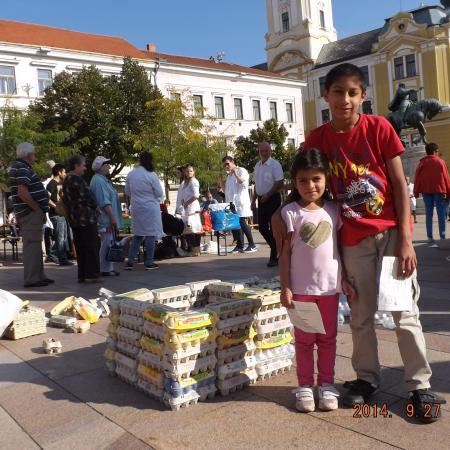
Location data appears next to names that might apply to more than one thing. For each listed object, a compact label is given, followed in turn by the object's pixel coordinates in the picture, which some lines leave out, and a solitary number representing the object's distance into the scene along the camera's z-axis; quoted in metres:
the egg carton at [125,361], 3.55
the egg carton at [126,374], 3.56
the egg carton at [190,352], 3.14
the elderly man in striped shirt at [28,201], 7.65
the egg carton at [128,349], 3.58
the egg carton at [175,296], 4.04
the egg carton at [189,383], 3.14
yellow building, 52.62
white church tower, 61.59
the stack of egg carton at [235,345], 3.36
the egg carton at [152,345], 3.26
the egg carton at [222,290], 3.97
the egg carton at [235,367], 3.34
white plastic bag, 4.80
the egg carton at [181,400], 3.13
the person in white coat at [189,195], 10.91
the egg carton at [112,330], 3.83
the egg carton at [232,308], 3.38
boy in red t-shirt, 2.93
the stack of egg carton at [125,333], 3.56
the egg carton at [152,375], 3.25
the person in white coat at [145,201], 9.06
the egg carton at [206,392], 3.26
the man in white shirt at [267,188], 8.45
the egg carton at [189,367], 3.15
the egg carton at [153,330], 3.27
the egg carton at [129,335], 3.55
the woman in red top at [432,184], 9.72
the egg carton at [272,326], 3.55
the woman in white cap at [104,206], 8.60
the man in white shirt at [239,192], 10.80
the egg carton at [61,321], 5.29
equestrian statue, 22.92
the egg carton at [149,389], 3.27
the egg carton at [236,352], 3.38
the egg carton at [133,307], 3.52
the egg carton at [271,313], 3.55
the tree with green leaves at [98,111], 34.84
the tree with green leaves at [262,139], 44.31
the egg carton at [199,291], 4.25
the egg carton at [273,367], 3.55
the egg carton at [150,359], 3.27
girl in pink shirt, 3.03
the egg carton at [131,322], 3.52
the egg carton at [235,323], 3.35
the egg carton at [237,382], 3.35
